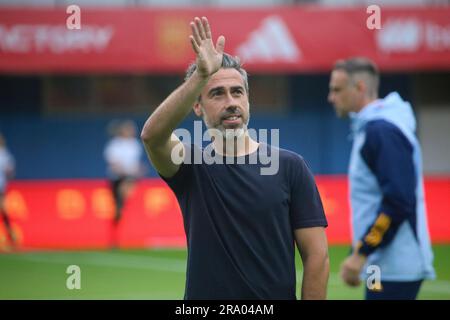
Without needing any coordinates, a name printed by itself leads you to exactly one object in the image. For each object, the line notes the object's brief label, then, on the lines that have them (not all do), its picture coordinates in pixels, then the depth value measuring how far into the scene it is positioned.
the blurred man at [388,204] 6.47
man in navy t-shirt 4.90
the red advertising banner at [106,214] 20.22
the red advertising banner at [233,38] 24.00
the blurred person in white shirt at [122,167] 20.26
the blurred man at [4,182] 19.34
